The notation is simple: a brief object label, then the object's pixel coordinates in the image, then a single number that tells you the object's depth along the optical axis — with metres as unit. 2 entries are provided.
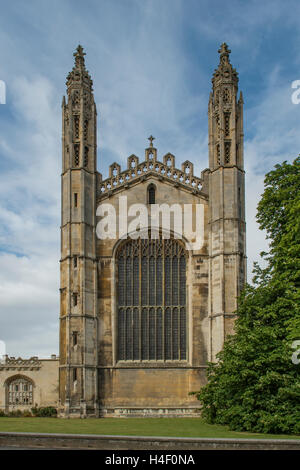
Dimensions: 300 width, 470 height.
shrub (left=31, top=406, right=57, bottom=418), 33.81
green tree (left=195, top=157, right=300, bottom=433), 21.00
